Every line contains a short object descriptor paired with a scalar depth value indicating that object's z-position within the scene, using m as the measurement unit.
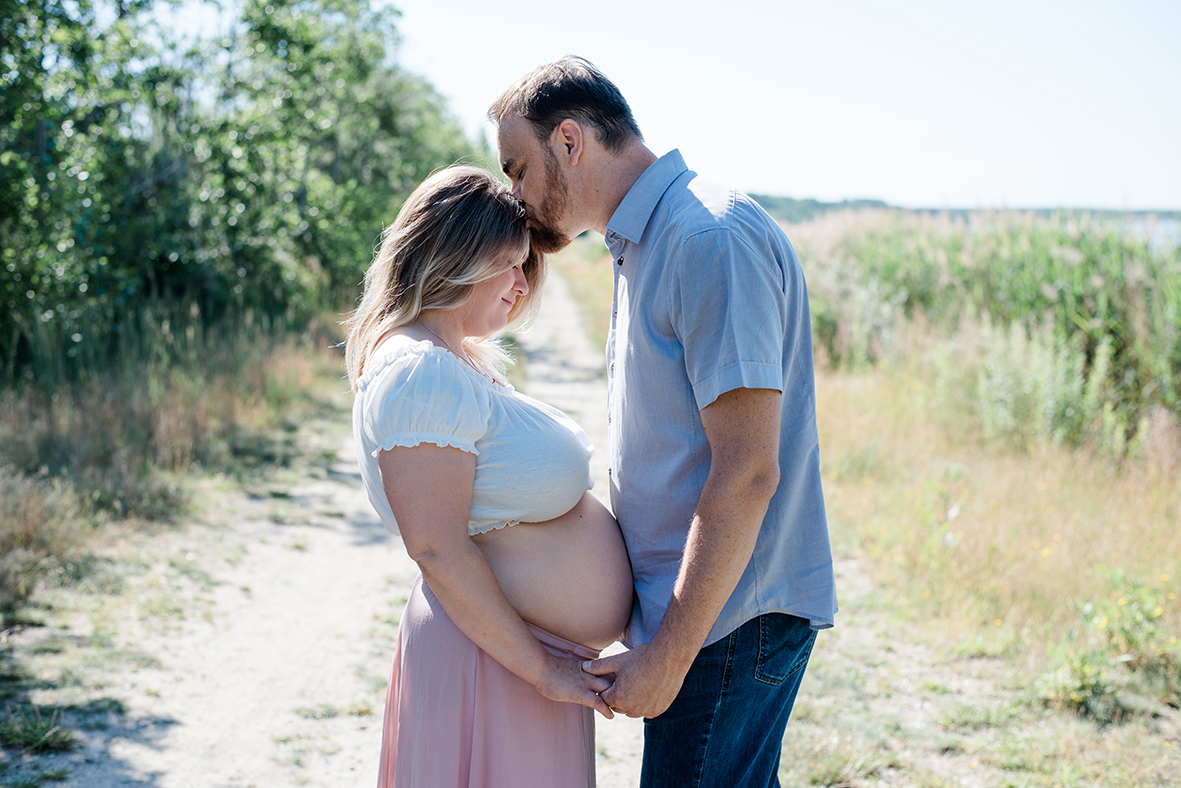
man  1.55
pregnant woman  1.65
